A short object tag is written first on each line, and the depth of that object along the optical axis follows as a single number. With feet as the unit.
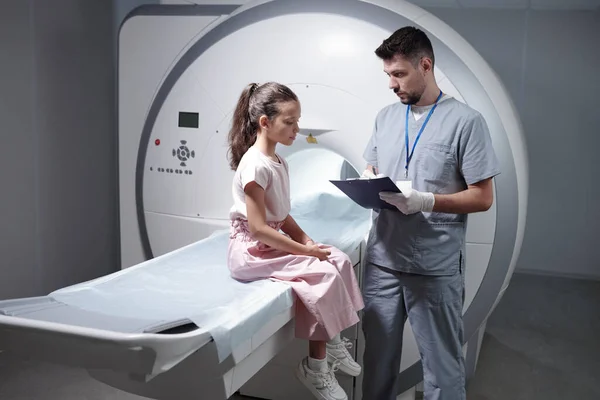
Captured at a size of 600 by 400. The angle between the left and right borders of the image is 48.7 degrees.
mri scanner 4.01
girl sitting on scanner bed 4.91
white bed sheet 4.10
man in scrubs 5.45
